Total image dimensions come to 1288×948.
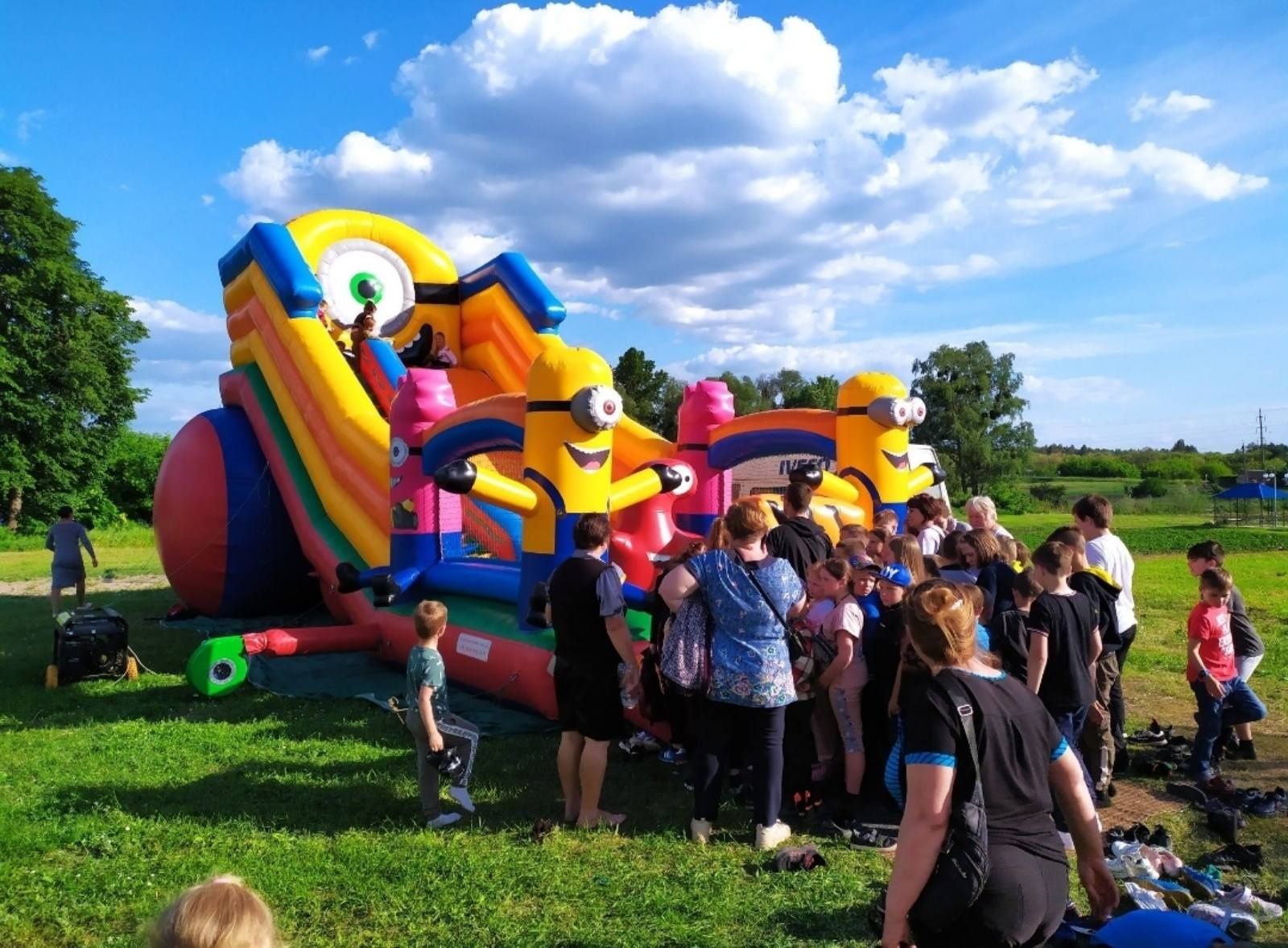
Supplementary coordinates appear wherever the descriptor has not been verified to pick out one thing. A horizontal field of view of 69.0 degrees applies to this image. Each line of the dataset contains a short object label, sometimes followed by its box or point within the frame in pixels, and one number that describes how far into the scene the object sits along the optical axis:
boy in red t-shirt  4.80
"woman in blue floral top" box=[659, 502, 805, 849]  3.85
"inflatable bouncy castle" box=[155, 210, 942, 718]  6.07
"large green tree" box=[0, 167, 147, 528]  24.97
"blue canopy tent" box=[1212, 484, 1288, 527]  34.75
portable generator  6.89
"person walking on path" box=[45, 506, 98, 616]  9.84
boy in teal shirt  4.07
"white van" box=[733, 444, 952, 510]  16.23
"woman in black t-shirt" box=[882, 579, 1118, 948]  1.97
